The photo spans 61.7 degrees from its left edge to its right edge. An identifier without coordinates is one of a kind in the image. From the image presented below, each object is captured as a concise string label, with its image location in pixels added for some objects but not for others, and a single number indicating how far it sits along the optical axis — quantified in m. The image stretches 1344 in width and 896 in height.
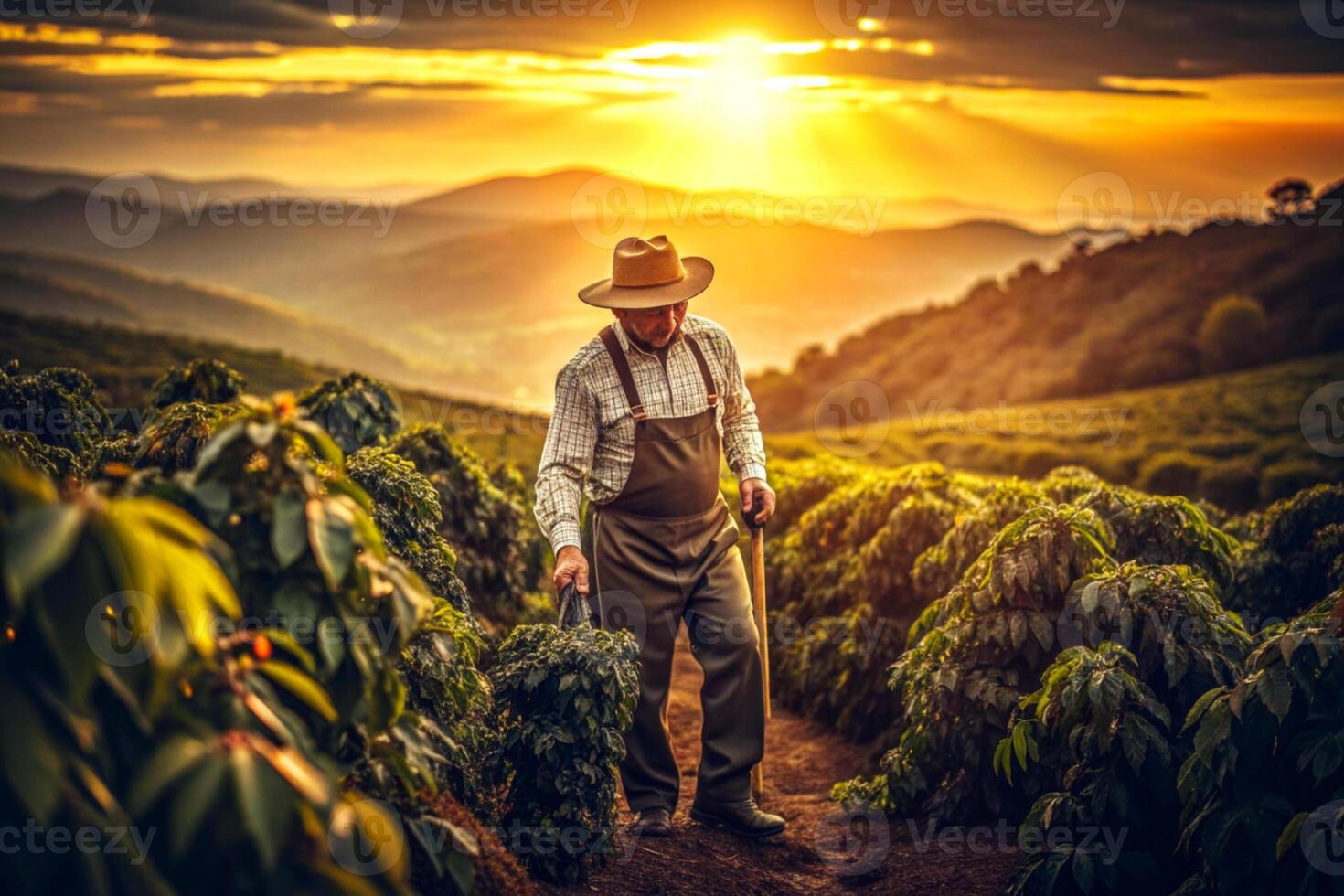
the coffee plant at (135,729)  2.31
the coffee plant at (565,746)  5.00
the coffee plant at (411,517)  5.38
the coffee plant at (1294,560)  7.55
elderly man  5.92
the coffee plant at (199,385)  8.48
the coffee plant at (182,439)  4.77
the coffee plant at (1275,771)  4.26
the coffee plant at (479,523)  8.86
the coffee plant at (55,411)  6.62
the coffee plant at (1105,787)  4.97
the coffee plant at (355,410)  8.34
